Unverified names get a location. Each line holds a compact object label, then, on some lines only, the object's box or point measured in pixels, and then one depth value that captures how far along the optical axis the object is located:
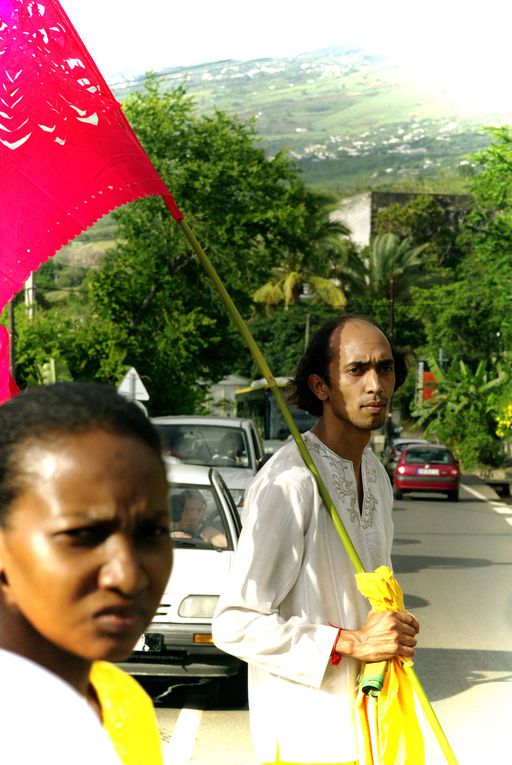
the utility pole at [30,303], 35.62
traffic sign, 21.56
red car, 33.22
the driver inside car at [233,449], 14.30
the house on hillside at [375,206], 85.44
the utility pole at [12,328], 28.80
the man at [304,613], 2.90
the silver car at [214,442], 14.20
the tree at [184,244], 37.72
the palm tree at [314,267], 65.69
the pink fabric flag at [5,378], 2.64
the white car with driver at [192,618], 8.33
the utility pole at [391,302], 56.47
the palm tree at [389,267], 71.25
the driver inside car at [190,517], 9.18
